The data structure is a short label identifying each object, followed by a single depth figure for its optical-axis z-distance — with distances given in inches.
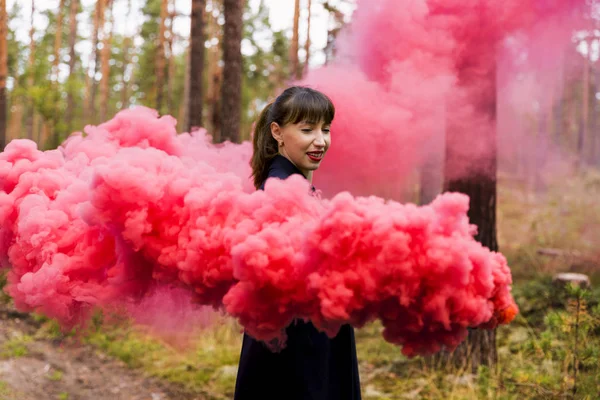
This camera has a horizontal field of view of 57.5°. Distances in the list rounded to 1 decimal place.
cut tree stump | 263.3
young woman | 76.6
